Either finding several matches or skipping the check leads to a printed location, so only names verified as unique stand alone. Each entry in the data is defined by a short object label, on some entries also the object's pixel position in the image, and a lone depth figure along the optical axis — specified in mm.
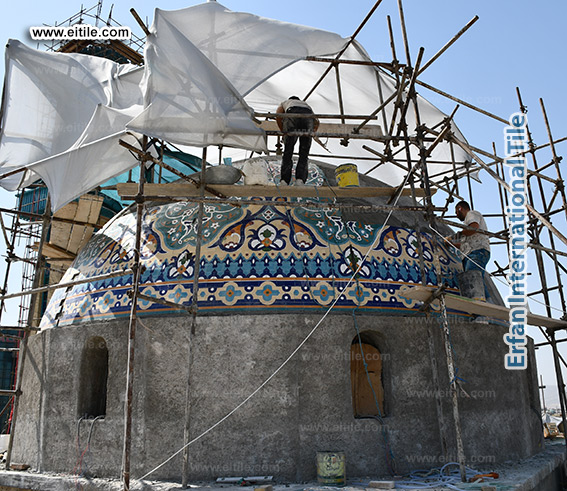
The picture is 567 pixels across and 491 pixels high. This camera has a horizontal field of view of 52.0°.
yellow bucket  8305
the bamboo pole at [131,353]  6188
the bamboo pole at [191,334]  6590
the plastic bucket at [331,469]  6570
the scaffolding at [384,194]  6730
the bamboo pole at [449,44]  7398
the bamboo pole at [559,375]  10008
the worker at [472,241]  8422
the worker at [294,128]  8086
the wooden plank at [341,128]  8320
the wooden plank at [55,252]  12117
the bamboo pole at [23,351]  8500
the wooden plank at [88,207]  11375
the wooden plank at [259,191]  7910
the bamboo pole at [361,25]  8477
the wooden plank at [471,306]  6867
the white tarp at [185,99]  6688
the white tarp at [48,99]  9227
